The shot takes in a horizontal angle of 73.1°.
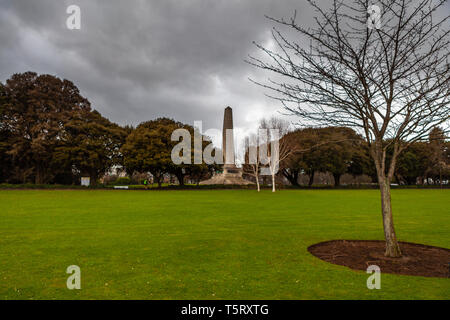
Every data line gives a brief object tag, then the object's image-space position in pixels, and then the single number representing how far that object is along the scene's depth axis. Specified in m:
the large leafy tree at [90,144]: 44.88
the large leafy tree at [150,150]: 44.88
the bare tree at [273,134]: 47.09
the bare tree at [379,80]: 6.18
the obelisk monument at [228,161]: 50.09
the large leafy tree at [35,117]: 44.00
